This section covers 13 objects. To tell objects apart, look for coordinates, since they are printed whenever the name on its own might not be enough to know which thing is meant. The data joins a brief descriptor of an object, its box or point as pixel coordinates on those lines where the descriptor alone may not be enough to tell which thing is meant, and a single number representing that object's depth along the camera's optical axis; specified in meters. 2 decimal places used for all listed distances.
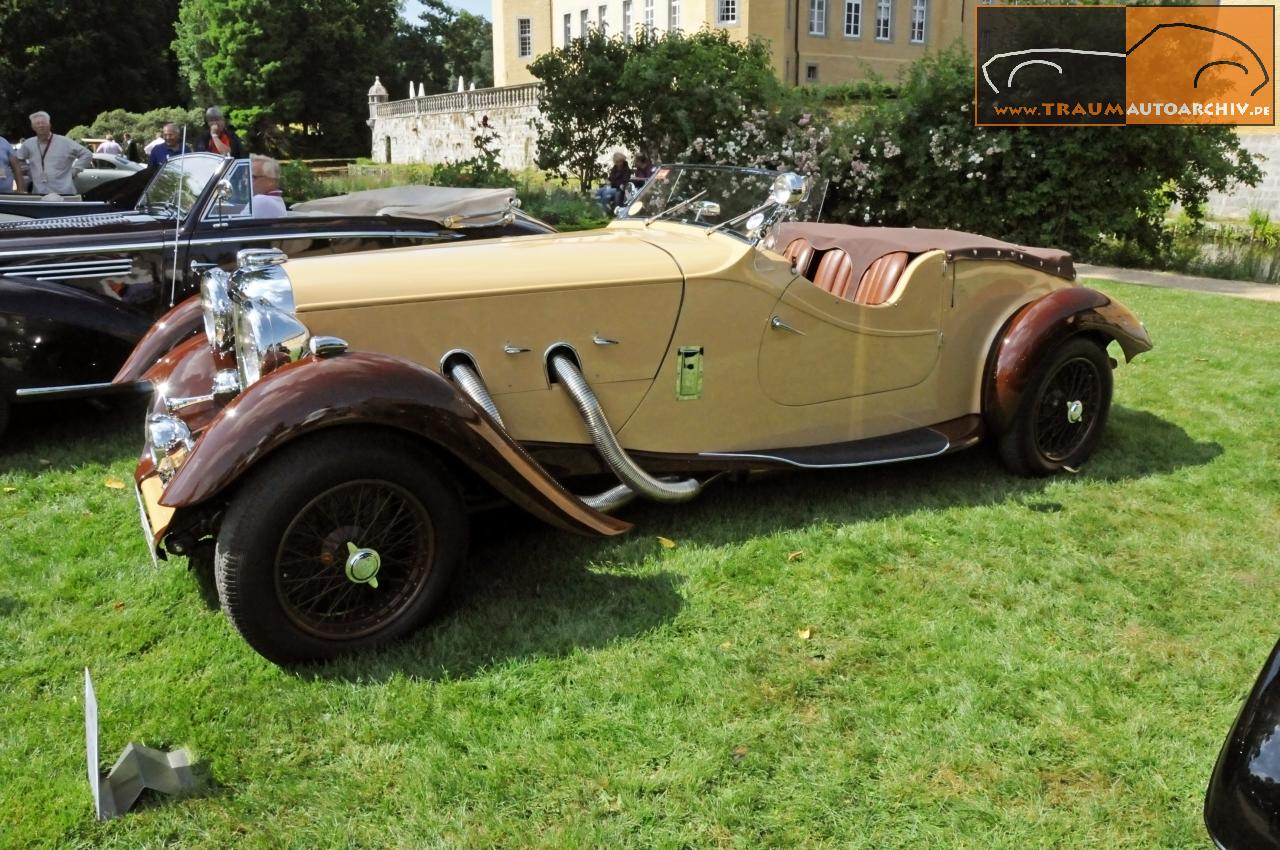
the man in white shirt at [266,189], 6.19
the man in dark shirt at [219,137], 10.11
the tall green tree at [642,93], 15.56
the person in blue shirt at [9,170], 10.75
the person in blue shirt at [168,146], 9.41
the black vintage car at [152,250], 5.04
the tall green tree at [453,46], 68.31
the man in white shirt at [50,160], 10.71
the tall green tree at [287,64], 48.56
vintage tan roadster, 2.97
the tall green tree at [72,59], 41.06
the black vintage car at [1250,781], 1.70
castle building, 43.28
